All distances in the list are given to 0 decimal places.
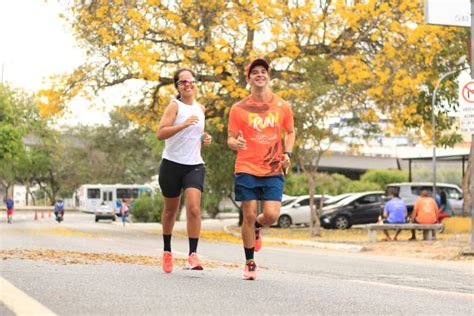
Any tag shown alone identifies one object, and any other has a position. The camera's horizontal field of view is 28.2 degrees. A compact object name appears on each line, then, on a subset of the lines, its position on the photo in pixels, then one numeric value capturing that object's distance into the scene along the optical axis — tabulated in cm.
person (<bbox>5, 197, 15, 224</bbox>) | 4047
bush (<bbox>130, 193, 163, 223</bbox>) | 5066
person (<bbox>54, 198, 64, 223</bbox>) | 4700
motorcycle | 4691
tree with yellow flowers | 2481
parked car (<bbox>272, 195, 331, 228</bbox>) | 3912
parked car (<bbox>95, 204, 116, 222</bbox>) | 5412
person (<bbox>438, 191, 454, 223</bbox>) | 3048
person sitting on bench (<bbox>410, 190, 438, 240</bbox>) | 2284
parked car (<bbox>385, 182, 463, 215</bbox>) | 3403
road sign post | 1497
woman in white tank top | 859
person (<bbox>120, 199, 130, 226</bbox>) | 4497
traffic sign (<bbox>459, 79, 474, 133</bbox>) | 1520
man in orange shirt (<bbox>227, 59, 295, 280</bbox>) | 819
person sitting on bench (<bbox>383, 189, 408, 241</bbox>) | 2305
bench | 2223
